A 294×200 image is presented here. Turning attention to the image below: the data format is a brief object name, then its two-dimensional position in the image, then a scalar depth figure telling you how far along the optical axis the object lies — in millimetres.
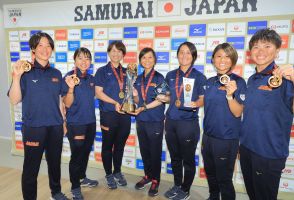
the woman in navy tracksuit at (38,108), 2412
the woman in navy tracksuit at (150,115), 3059
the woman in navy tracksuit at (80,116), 2840
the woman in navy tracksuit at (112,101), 3143
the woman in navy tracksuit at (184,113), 2857
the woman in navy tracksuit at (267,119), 1815
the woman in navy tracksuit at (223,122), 2350
